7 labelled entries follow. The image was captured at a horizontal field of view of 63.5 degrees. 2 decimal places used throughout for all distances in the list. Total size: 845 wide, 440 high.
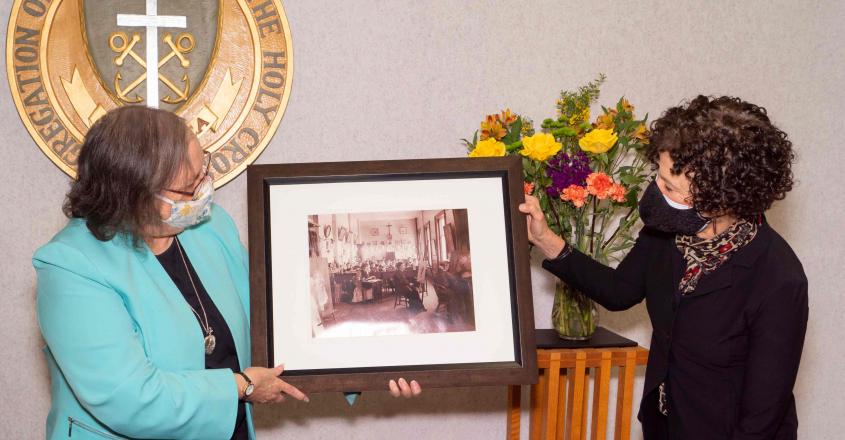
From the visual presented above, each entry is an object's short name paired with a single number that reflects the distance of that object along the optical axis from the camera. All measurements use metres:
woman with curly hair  1.54
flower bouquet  2.04
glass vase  2.29
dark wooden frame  1.74
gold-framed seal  2.45
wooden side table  2.17
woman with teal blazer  1.48
